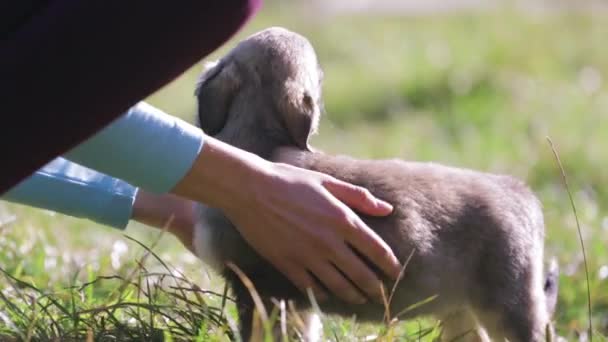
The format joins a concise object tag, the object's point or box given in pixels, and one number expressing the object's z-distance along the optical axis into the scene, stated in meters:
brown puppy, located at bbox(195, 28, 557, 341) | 3.47
